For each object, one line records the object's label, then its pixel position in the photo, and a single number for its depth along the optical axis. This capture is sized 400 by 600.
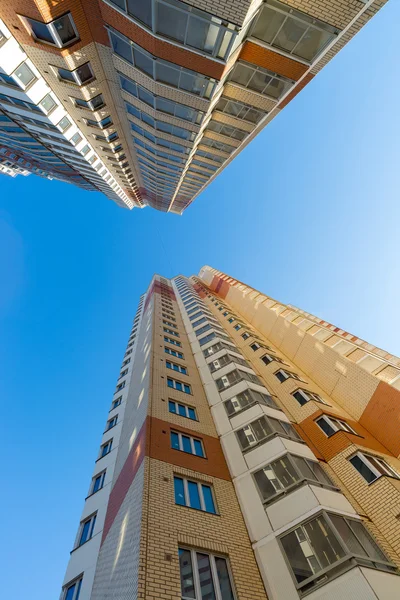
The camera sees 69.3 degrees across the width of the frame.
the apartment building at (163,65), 11.30
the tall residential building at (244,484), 7.84
